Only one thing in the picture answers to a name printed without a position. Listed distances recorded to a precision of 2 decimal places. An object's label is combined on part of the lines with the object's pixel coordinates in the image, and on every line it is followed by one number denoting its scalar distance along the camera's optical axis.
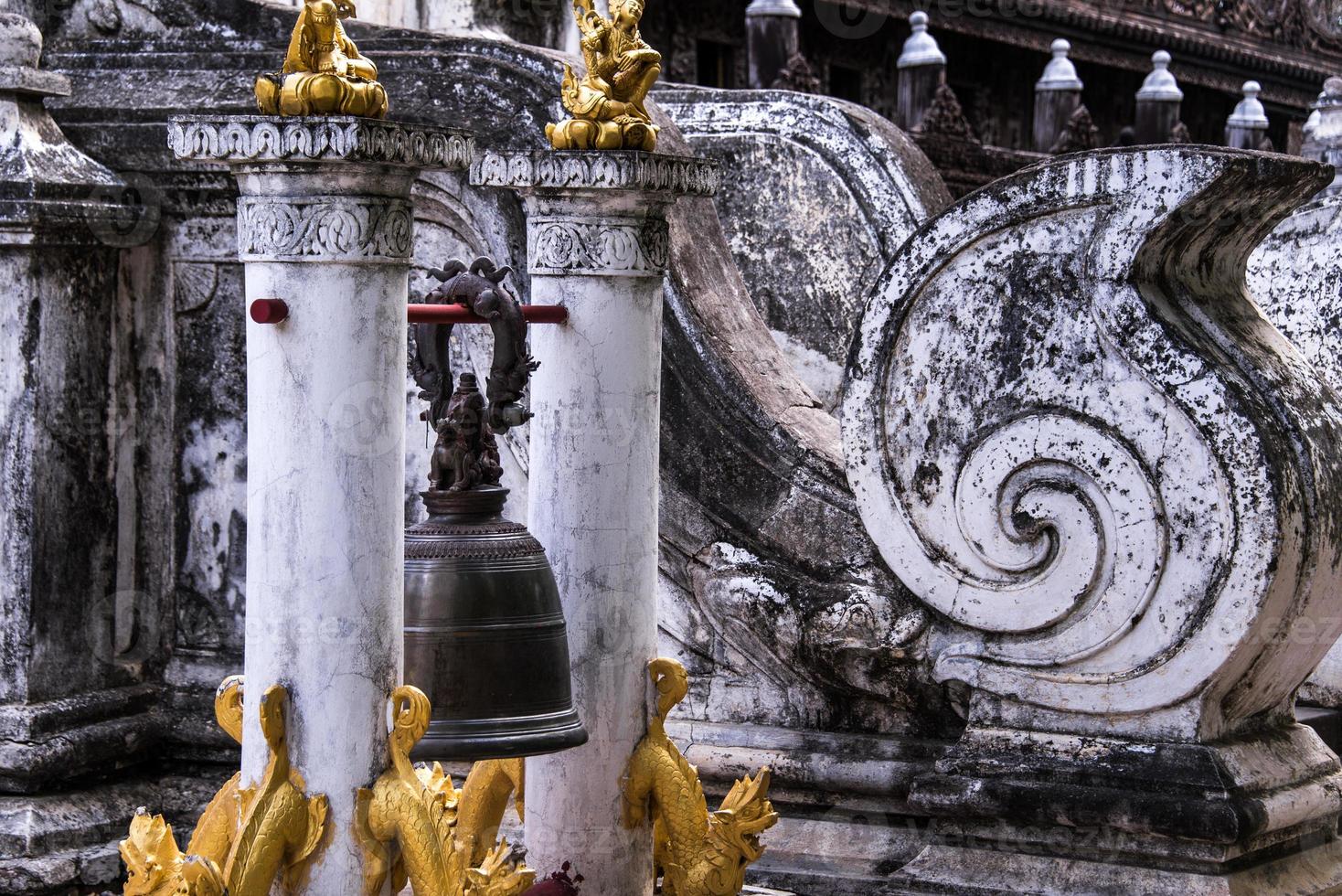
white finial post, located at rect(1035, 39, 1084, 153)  14.33
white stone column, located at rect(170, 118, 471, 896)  3.87
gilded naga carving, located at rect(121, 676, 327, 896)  3.83
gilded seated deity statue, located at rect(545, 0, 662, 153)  4.63
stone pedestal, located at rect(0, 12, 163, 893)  5.78
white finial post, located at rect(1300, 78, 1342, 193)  7.89
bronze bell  4.27
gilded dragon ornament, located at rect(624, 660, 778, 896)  4.66
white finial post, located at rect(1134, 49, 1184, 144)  14.62
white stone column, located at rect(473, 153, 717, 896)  4.63
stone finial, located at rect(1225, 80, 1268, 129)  14.68
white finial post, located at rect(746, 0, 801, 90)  12.05
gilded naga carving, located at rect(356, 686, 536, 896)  3.90
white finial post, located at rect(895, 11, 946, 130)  12.50
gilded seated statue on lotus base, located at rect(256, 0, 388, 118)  3.89
